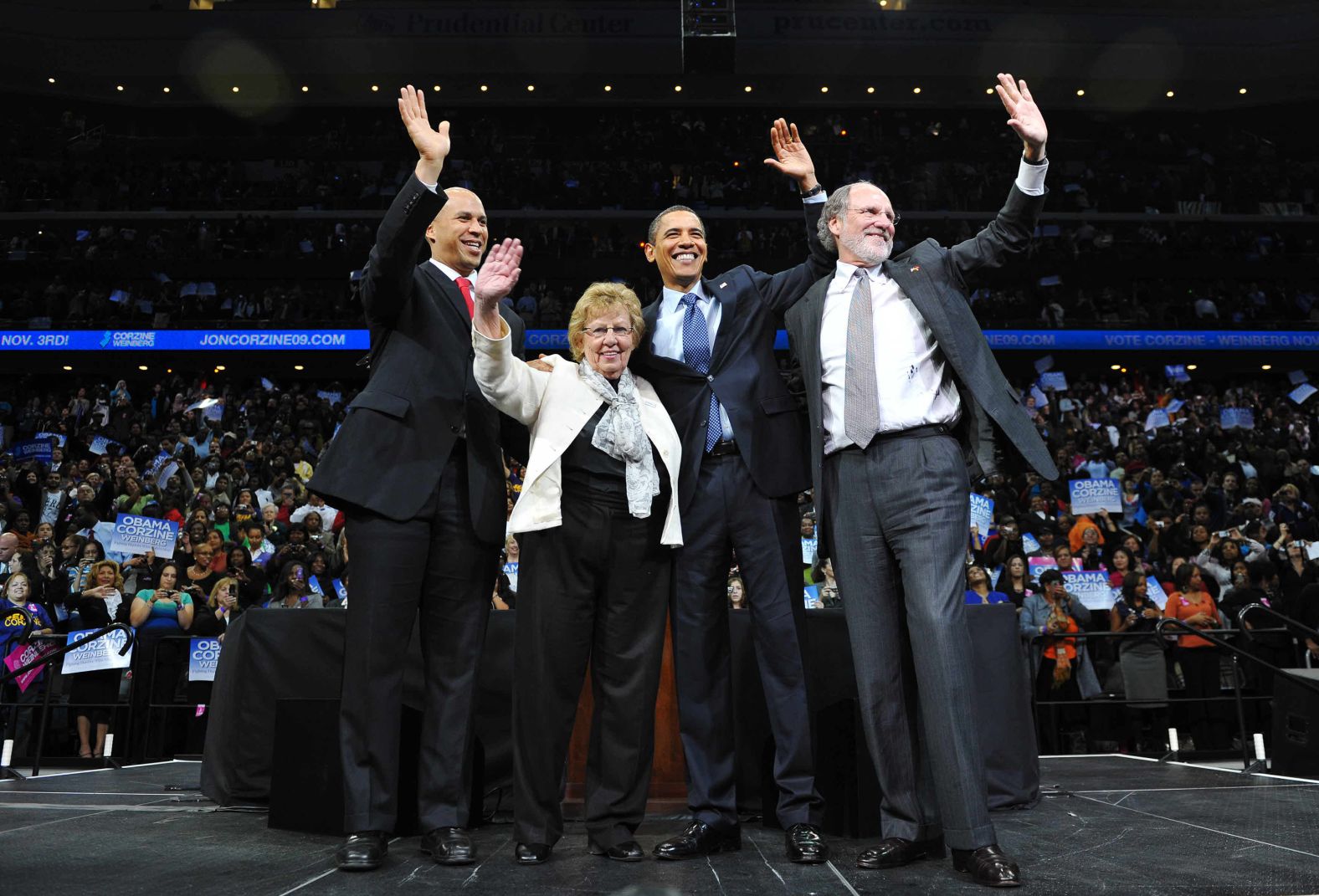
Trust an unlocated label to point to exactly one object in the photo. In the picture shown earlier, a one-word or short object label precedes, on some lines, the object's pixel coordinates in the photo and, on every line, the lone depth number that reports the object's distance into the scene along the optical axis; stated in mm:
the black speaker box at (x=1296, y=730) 5105
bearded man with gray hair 2637
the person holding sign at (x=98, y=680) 7242
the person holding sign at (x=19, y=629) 7238
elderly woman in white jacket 2834
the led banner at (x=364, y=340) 20562
